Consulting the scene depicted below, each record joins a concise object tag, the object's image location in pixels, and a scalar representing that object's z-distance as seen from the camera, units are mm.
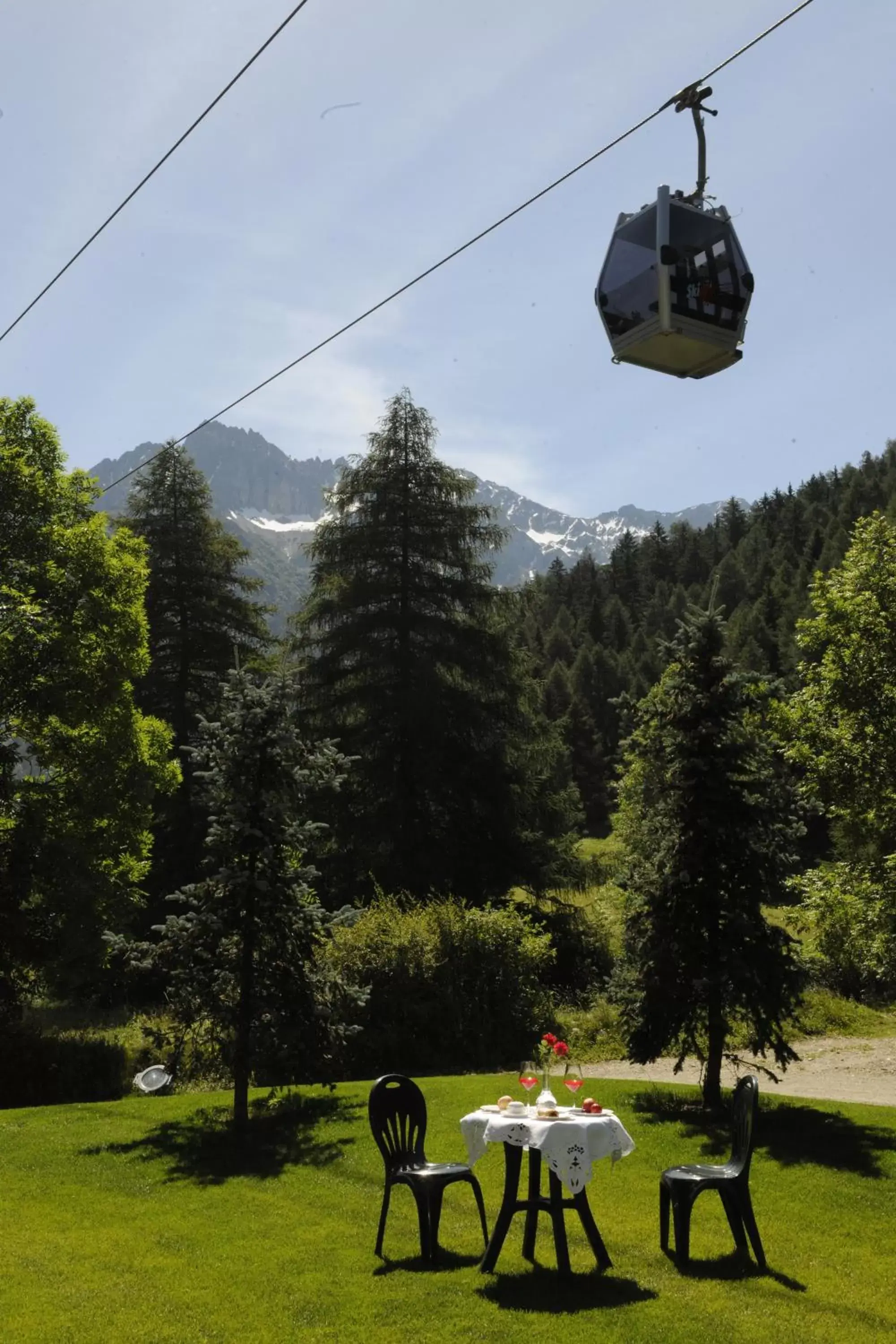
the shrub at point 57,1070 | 18016
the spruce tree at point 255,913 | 12758
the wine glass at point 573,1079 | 8297
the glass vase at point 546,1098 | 8023
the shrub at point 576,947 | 25203
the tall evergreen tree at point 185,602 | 31438
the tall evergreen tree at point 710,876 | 13242
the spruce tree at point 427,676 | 27000
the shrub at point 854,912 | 17141
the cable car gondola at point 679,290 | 7906
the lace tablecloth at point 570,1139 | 7473
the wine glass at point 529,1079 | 8227
